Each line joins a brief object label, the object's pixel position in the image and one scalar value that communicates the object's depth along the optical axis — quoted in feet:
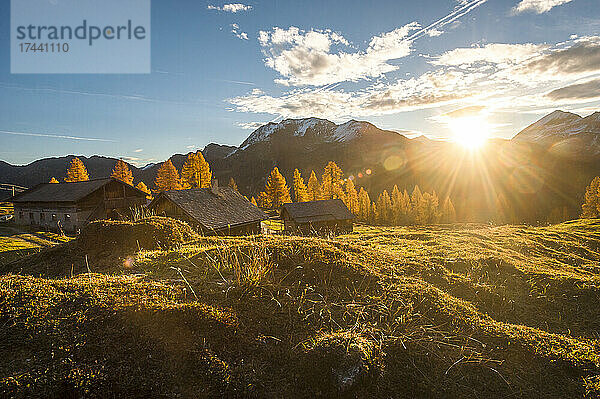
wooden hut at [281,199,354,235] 135.23
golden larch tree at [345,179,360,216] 201.36
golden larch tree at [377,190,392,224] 224.74
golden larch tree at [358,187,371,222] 212.23
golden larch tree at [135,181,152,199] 188.85
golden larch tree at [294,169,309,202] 195.52
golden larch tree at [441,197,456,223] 244.42
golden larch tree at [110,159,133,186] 174.81
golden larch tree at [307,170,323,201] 202.39
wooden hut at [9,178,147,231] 107.45
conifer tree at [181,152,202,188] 166.61
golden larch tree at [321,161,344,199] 201.87
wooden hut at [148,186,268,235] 83.25
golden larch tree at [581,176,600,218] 176.63
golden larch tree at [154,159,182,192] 170.19
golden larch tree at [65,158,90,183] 168.45
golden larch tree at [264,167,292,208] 197.67
